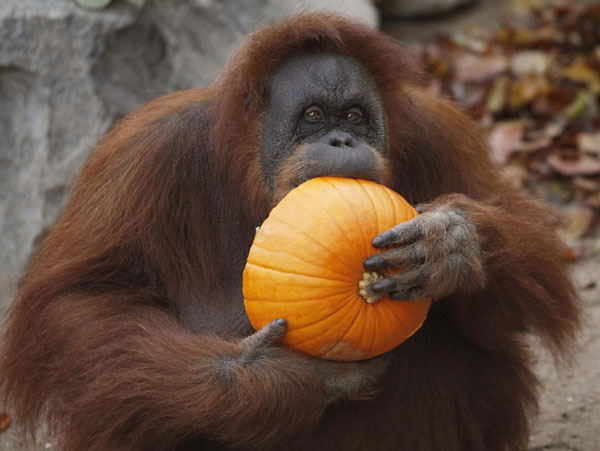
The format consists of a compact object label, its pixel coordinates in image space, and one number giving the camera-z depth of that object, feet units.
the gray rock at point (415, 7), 59.77
